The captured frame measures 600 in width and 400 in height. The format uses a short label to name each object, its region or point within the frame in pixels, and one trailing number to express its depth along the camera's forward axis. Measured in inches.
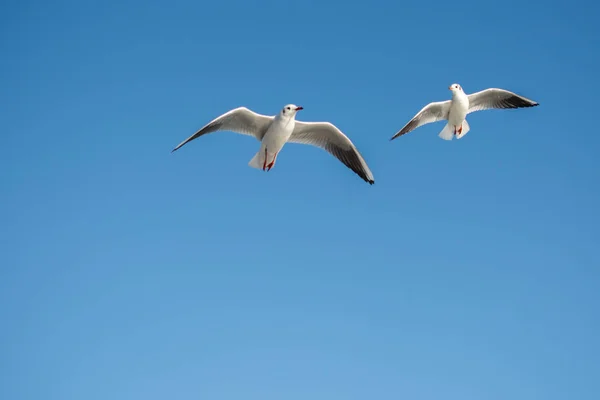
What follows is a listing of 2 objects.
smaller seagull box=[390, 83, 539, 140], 569.0
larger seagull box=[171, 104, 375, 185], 501.4
